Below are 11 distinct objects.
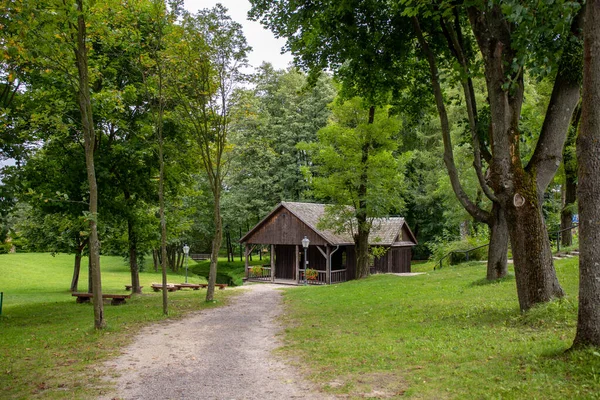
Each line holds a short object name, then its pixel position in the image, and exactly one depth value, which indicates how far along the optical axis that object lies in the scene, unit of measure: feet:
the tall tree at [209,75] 44.80
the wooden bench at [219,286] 77.92
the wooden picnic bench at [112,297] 51.48
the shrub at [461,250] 84.71
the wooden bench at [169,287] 70.36
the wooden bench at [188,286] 73.76
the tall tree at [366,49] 33.35
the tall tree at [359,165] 72.69
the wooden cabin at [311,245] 95.81
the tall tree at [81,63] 28.85
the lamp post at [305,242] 84.79
